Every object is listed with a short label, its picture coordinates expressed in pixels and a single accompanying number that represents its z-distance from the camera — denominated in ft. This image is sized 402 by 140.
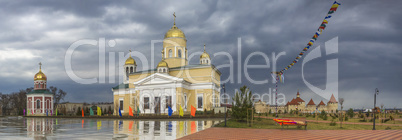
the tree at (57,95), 280.31
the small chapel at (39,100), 207.94
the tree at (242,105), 78.79
